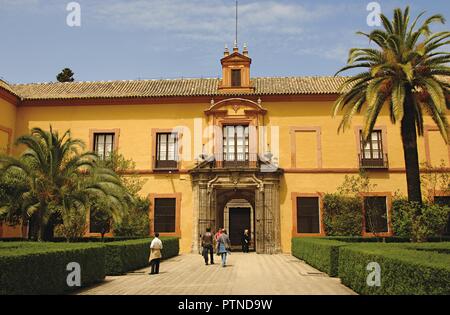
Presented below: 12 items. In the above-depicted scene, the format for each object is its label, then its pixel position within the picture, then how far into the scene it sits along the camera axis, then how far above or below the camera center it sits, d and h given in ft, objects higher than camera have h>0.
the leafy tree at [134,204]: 70.85 +3.79
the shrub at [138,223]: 71.56 -0.21
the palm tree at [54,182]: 48.08 +4.82
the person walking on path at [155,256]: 44.57 -3.64
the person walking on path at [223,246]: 52.08 -3.01
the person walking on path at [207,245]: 54.75 -3.02
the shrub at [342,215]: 72.08 +1.23
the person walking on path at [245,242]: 78.18 -3.77
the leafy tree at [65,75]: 124.77 +43.94
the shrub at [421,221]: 53.78 +0.15
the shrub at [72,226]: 47.57 -0.52
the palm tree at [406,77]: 51.44 +18.32
